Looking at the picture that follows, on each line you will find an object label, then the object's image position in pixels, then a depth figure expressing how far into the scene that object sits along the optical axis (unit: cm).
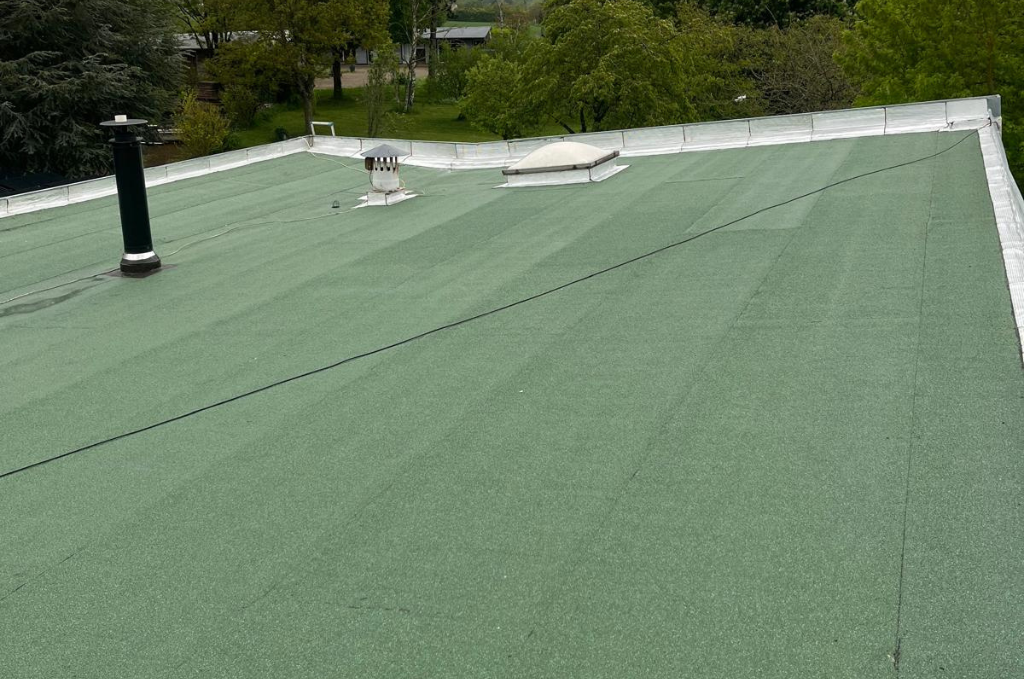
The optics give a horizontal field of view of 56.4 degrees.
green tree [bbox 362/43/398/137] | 4975
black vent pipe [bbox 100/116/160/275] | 1122
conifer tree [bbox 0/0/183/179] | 3316
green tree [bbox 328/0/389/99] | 4838
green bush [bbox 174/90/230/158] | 4116
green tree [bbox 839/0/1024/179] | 2756
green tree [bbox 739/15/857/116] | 4197
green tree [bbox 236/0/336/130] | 4725
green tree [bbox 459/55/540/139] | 4409
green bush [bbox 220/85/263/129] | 5003
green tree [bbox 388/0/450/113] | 6031
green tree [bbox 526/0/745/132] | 3731
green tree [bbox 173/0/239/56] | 4831
